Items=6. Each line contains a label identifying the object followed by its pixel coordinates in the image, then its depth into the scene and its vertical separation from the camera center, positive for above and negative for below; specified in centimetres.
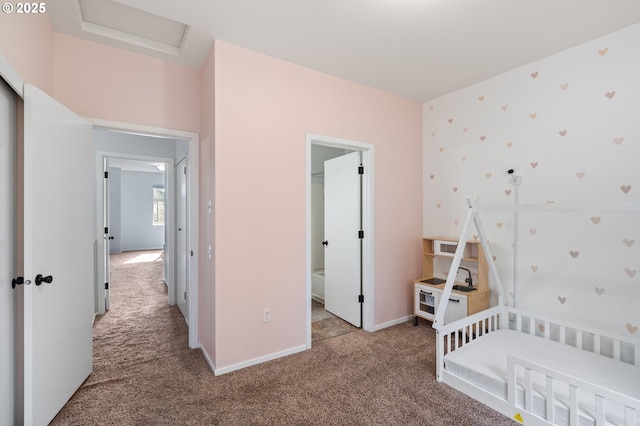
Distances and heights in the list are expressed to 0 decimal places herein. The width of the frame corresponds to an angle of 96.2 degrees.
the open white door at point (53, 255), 158 -27
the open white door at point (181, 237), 353 -33
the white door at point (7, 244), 149 -17
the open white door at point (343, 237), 332 -30
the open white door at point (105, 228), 374 -20
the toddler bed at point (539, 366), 153 -105
